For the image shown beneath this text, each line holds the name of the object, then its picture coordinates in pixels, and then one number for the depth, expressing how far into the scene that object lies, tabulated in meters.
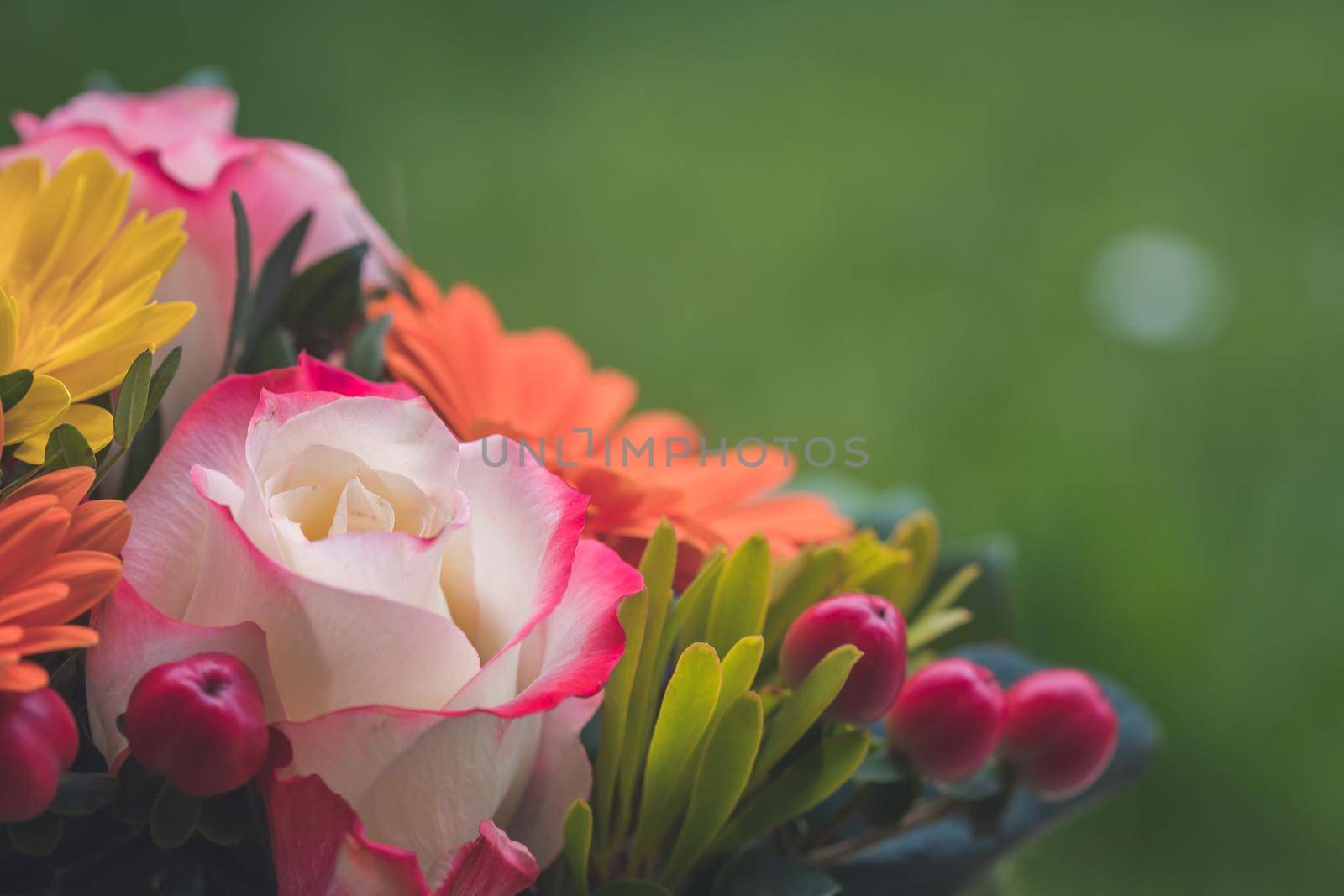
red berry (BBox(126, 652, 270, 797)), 0.42
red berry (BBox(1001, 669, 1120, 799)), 0.45
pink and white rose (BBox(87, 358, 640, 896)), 0.42
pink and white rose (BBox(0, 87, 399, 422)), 0.46
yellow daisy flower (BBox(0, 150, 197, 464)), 0.43
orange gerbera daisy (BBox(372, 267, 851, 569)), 0.45
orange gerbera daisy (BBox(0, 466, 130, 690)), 0.41
